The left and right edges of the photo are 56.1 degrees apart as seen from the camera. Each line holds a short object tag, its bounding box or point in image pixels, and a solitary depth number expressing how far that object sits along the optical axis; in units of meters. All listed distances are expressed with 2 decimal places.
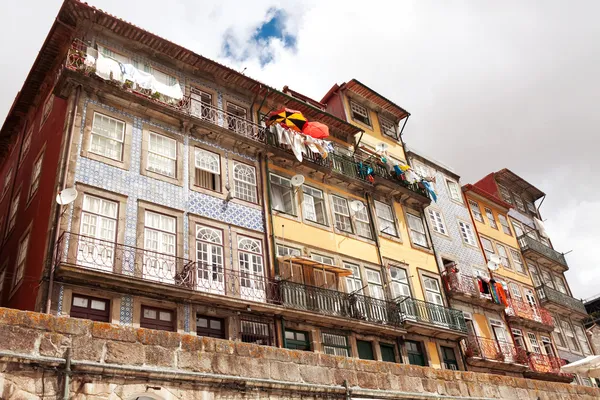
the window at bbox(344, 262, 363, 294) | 18.44
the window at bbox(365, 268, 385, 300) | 19.08
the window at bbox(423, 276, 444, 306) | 21.31
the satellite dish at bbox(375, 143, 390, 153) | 23.94
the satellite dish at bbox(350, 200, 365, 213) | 20.49
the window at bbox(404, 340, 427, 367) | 18.86
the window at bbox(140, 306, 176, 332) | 13.10
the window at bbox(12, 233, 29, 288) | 14.10
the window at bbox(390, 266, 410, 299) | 19.98
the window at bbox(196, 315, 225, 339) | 13.97
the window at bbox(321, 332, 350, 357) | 16.39
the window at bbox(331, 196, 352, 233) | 19.74
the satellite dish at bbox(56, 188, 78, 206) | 12.45
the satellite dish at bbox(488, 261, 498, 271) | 26.34
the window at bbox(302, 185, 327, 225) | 18.97
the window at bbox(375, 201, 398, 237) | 21.41
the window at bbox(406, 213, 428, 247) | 22.68
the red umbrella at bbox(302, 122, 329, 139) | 19.41
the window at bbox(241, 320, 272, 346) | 14.69
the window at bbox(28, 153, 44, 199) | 15.56
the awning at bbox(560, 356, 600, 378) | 13.99
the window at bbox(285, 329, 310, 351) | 15.62
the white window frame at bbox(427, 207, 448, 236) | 24.48
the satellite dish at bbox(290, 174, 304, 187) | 18.62
